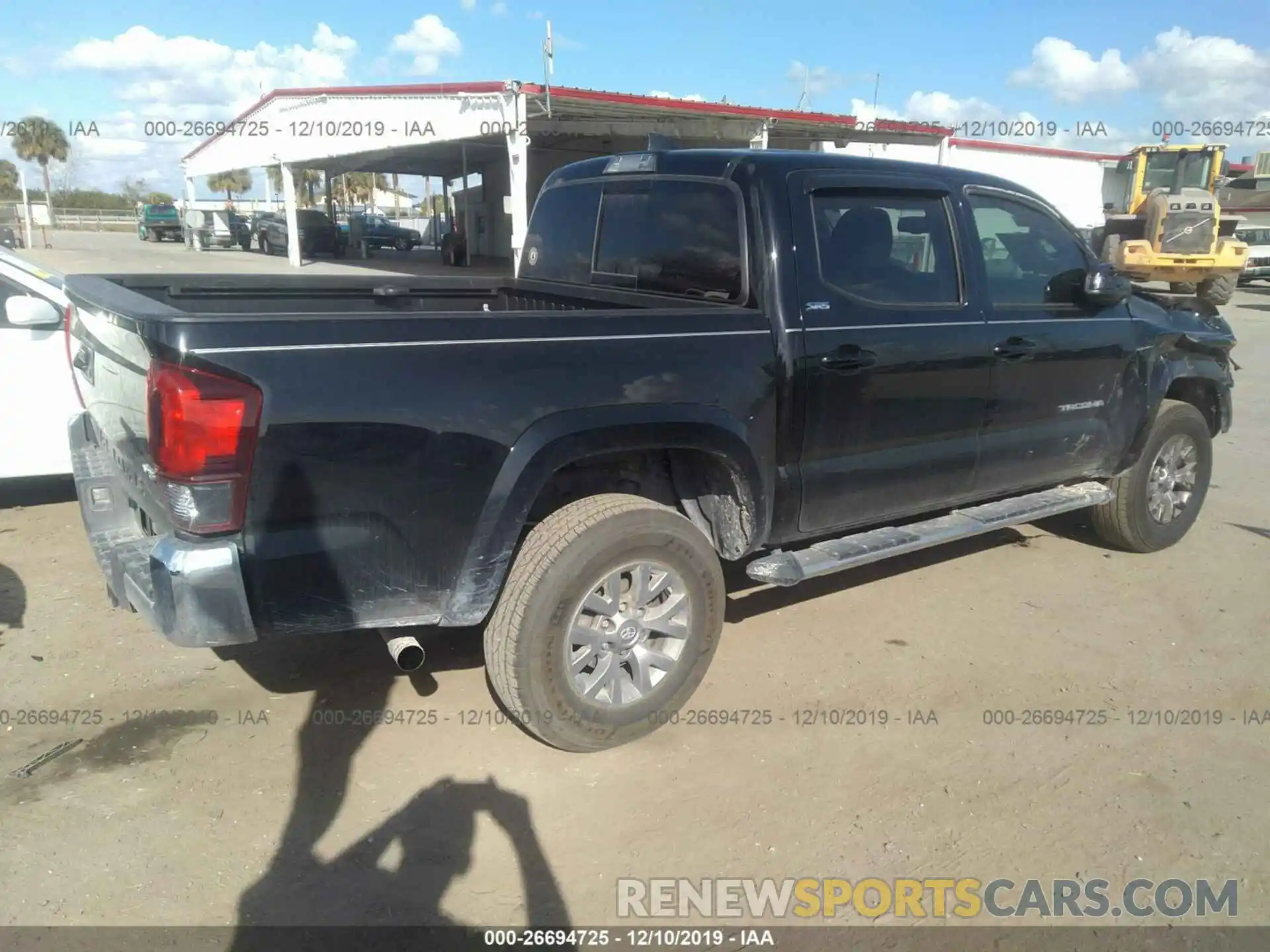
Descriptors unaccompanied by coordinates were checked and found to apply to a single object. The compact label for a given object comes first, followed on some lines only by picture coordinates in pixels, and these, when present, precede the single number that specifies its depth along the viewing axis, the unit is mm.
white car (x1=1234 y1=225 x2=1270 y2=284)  24719
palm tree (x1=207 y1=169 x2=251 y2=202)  71562
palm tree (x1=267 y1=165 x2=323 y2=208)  53125
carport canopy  16484
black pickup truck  2572
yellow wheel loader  17969
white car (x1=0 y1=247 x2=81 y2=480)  5148
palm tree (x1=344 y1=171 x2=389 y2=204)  71812
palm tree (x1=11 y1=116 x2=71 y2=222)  67875
